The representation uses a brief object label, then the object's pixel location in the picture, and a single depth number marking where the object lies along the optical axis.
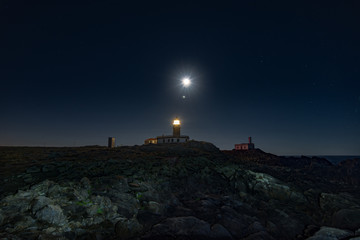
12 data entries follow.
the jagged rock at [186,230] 11.92
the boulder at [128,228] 11.84
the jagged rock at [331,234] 12.88
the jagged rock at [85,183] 16.14
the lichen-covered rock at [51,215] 11.36
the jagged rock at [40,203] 11.97
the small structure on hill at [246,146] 76.56
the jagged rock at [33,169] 19.66
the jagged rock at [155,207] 15.04
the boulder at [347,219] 15.72
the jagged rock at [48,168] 20.25
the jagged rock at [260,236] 12.56
